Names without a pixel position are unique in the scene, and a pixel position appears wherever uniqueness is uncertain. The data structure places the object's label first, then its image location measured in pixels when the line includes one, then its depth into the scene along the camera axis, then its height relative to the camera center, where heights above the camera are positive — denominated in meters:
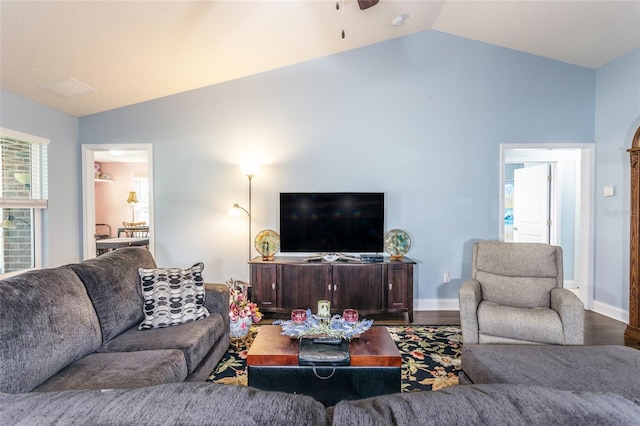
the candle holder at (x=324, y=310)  2.16 -0.67
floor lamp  3.82 +0.42
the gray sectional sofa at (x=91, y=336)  1.43 -0.69
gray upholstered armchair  2.36 -0.73
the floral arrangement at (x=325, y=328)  1.95 -0.73
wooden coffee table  1.78 -0.92
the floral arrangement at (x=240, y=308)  2.73 -0.85
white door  5.00 +0.10
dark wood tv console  3.54 -0.84
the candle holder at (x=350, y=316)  2.12 -0.70
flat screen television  3.82 -0.10
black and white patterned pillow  2.24 -0.63
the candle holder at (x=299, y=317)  2.10 -0.70
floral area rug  2.25 -1.19
